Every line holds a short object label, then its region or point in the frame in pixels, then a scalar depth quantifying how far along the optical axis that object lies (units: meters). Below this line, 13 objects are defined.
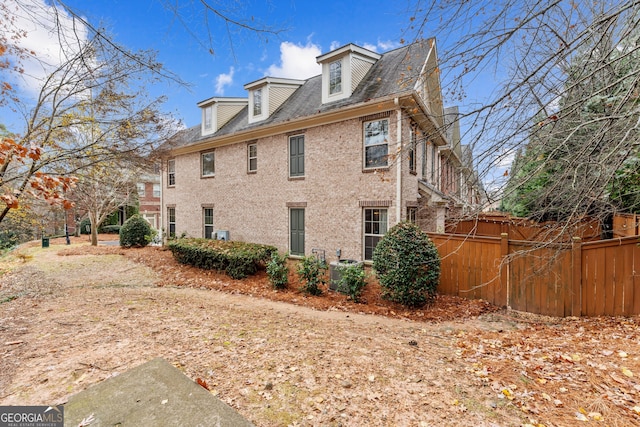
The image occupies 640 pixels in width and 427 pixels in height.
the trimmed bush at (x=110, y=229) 27.83
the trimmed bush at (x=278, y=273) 8.97
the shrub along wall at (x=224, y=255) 9.98
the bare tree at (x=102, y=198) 17.81
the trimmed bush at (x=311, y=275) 8.46
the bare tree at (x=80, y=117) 4.32
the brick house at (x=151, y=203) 31.72
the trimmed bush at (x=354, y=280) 7.91
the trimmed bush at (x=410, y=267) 7.10
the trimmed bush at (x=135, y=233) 16.73
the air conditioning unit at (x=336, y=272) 8.86
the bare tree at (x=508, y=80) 3.16
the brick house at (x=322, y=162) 9.33
